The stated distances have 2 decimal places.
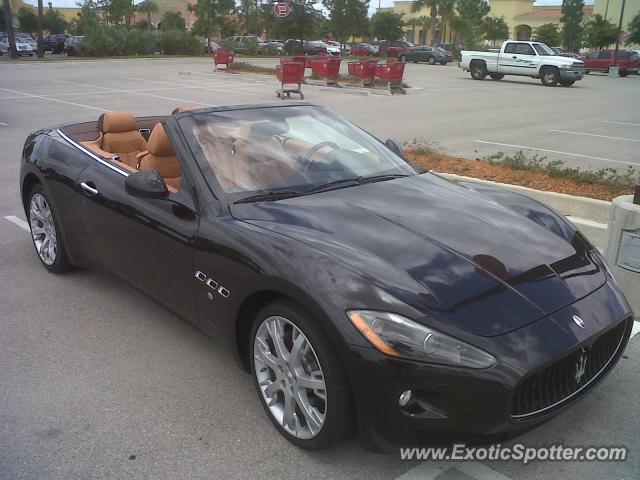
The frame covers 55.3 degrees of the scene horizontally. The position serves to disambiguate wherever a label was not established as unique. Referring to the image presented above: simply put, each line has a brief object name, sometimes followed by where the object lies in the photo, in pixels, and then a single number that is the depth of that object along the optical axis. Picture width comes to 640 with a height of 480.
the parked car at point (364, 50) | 58.81
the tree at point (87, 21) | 48.38
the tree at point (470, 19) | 80.56
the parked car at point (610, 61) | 40.94
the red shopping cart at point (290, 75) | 20.91
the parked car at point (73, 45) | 48.44
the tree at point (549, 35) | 73.69
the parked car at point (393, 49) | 54.42
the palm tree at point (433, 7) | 93.25
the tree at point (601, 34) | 58.41
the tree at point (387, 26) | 75.44
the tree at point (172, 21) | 68.50
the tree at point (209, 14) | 66.06
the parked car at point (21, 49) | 49.75
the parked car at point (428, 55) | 48.78
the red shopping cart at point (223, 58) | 33.66
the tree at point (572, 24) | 75.12
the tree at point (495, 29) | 83.94
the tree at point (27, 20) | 79.38
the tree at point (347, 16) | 70.31
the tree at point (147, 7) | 76.09
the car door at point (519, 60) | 29.19
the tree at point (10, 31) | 42.88
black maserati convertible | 2.37
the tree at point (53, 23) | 80.00
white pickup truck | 28.09
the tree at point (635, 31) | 56.99
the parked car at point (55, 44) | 54.72
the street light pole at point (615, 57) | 41.29
